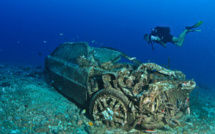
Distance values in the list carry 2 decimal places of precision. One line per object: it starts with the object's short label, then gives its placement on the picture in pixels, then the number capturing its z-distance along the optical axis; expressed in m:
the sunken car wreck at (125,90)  3.52
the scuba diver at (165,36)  8.29
